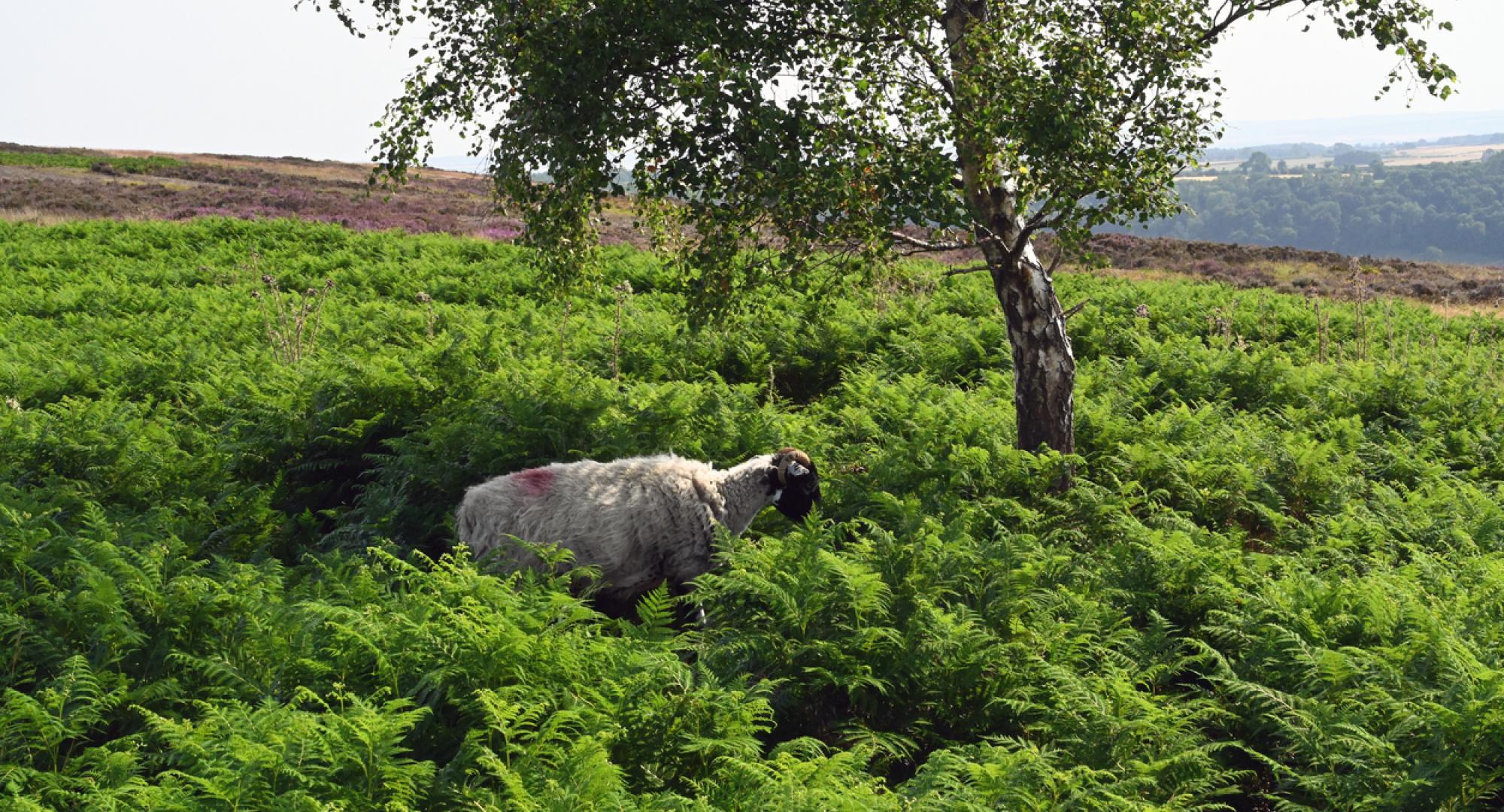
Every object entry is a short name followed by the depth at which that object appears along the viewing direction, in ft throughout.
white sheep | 27.12
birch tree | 31.83
